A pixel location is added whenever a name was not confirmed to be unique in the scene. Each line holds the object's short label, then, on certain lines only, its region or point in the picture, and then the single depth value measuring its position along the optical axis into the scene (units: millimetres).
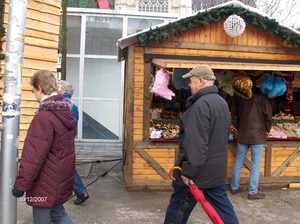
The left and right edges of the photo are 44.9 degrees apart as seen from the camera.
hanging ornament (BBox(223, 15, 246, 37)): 5566
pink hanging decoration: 5488
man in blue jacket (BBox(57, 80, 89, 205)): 5023
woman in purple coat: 2979
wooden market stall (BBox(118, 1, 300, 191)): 5715
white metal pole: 3361
